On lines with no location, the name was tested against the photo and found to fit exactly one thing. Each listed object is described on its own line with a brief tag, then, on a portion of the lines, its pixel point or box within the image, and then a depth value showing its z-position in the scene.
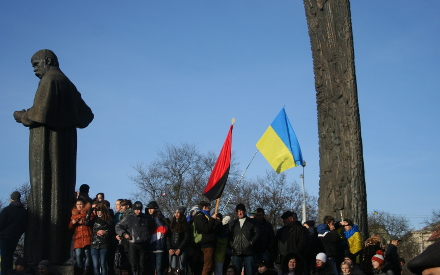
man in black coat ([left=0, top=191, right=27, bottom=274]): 7.26
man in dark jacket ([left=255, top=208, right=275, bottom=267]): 9.84
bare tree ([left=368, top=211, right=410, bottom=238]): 54.98
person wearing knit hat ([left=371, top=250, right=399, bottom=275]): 9.03
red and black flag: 13.29
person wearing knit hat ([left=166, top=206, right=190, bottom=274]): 9.32
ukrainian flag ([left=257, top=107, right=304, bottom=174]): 13.61
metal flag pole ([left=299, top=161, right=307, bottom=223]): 34.12
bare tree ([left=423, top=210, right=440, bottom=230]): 47.70
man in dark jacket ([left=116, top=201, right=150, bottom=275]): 8.78
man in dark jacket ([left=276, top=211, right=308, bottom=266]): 9.47
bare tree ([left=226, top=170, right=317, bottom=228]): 42.44
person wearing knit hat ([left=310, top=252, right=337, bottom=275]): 8.76
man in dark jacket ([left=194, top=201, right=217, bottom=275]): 9.54
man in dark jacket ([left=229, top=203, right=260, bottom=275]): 9.59
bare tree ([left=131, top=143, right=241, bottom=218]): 39.12
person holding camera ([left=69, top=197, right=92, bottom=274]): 7.90
